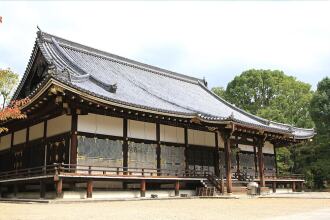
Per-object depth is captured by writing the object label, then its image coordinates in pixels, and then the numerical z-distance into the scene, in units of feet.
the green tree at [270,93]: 154.58
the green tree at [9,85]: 90.78
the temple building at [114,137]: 57.88
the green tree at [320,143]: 120.16
